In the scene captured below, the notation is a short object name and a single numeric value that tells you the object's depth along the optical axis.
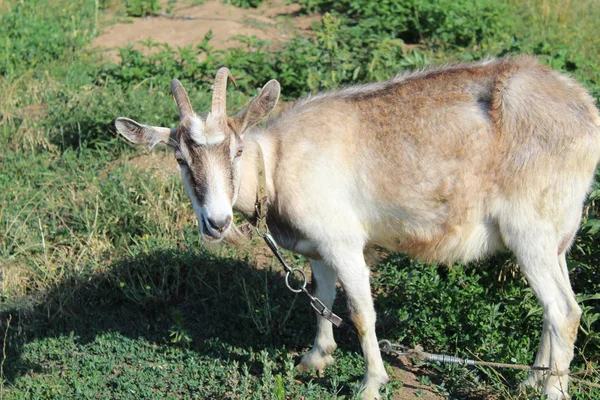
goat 4.27
